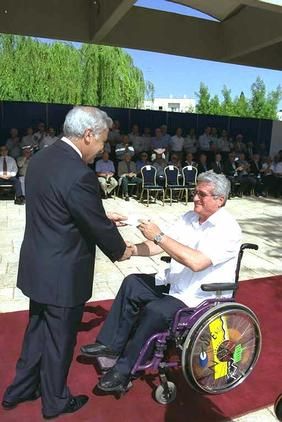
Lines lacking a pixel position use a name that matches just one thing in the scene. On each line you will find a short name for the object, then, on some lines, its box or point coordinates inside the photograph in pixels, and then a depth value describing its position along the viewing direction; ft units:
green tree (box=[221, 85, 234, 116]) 133.88
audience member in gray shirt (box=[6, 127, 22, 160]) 32.60
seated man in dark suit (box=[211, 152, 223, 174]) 37.26
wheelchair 7.92
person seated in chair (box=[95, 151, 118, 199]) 32.83
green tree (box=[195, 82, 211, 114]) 138.92
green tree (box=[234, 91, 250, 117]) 131.85
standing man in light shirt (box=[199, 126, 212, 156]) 40.83
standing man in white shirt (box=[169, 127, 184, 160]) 38.96
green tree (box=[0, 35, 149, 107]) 56.65
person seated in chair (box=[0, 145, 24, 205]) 30.18
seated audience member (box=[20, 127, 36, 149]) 33.67
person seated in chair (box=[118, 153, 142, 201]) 33.55
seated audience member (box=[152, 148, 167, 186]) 33.90
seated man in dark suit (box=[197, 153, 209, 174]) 37.99
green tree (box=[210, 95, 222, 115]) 135.85
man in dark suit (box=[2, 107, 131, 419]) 7.16
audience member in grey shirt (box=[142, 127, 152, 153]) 38.06
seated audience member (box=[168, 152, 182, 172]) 35.30
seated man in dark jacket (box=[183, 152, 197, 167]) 36.40
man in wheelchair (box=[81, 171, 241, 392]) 8.33
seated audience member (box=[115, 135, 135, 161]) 35.06
